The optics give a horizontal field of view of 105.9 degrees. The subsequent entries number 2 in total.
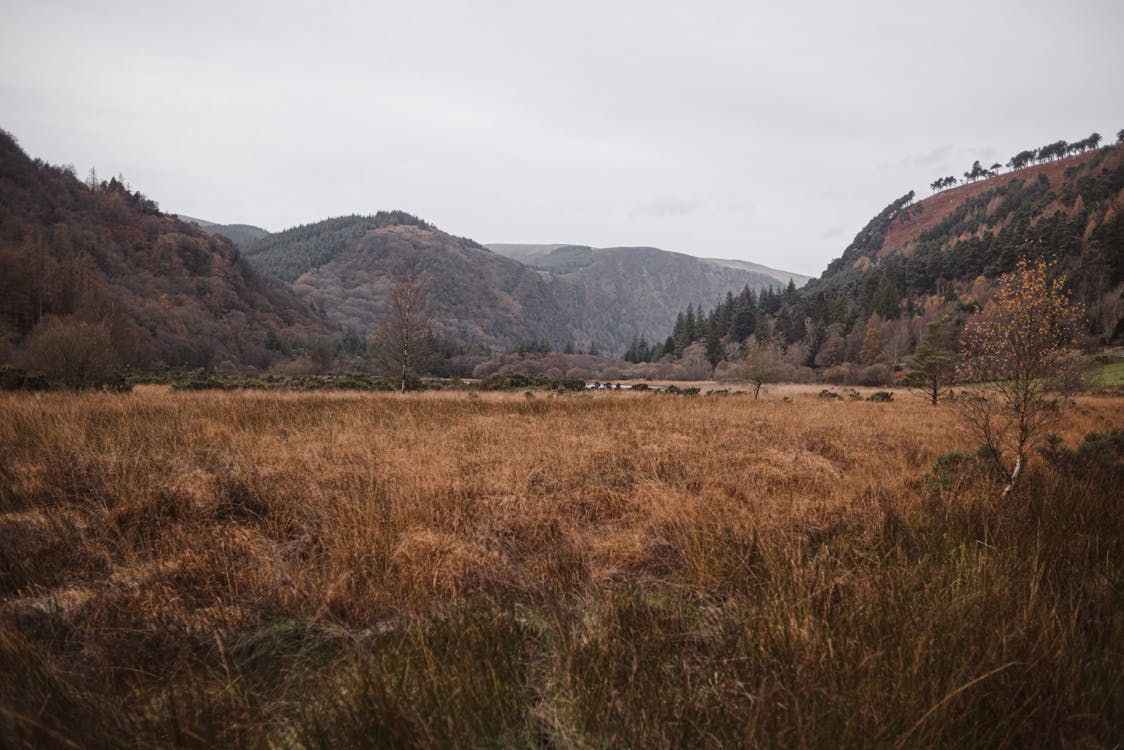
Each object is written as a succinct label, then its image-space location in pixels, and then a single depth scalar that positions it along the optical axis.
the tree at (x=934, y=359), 24.44
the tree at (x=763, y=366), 32.59
